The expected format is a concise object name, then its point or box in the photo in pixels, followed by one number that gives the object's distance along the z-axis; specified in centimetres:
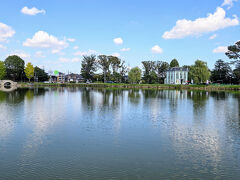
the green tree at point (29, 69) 15088
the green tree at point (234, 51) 10222
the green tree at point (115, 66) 14850
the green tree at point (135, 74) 14250
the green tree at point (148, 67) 16012
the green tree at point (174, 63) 16529
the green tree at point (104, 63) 15050
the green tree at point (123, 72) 15352
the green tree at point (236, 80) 14605
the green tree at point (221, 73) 15744
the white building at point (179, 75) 14675
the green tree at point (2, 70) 14138
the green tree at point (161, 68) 16106
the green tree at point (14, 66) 15488
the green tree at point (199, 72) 12112
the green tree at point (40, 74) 17922
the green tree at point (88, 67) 16138
